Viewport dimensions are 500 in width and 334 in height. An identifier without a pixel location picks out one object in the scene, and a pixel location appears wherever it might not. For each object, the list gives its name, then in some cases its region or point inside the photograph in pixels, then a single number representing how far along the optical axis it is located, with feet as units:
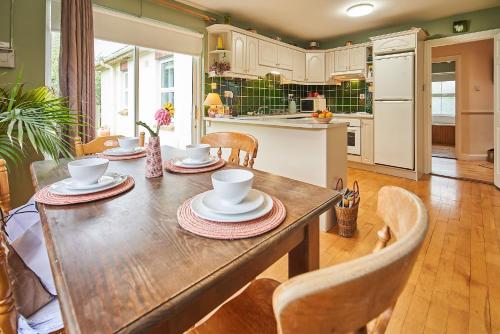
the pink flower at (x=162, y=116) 3.90
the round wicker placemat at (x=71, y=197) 2.94
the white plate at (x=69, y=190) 3.12
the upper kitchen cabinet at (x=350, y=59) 17.22
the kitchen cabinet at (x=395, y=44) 14.35
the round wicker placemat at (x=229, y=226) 2.23
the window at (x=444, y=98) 28.45
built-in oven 16.98
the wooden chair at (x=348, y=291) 1.07
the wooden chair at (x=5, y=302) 2.18
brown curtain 8.84
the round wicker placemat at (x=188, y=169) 4.24
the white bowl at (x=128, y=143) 5.56
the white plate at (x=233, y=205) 2.52
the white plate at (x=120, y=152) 5.40
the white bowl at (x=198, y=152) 4.60
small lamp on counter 12.60
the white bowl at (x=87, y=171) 3.16
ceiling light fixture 12.94
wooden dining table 1.48
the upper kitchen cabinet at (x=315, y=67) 19.08
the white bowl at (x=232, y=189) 2.49
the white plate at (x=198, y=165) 4.45
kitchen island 8.45
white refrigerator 14.57
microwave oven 20.15
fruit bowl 9.20
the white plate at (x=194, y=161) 4.53
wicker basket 8.18
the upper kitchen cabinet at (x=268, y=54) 15.52
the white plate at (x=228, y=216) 2.42
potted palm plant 3.14
